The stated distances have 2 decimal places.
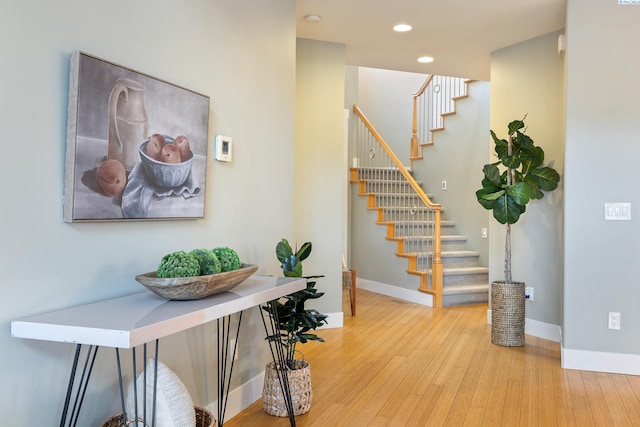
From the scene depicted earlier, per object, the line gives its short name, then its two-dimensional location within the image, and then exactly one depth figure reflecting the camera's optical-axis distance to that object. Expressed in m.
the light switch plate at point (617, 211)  3.53
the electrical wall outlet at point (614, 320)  3.54
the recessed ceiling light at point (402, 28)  4.34
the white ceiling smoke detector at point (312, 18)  4.14
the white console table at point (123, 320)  1.43
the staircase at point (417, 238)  6.11
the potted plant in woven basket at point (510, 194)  4.21
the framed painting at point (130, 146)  1.75
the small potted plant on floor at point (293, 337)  2.81
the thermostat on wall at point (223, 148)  2.62
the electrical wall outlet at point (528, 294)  4.65
